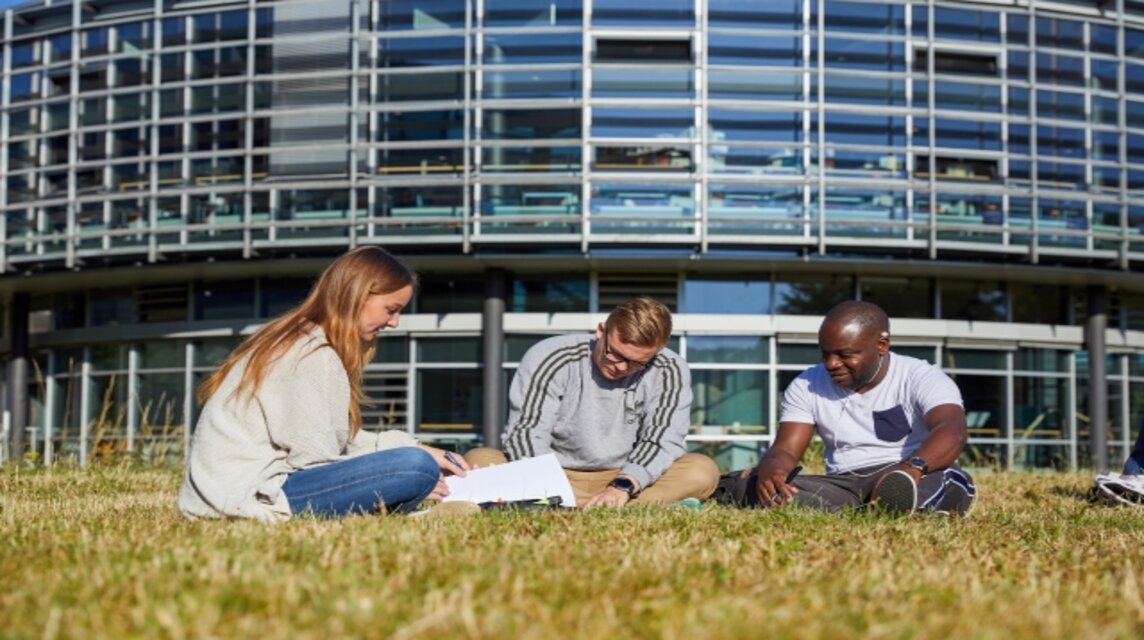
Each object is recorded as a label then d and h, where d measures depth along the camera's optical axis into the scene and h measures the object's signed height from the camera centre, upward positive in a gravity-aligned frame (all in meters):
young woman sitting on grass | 5.57 -0.32
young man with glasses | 7.85 -0.41
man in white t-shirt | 7.19 -0.42
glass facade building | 21.84 +2.89
